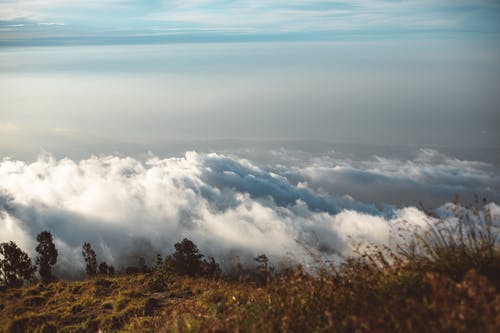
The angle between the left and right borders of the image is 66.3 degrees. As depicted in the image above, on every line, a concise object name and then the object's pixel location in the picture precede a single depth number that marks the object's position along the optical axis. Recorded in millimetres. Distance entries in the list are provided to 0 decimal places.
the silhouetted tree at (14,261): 35719
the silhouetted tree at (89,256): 57162
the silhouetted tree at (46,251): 55281
